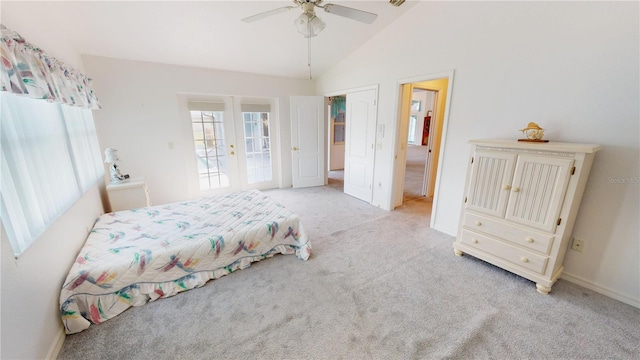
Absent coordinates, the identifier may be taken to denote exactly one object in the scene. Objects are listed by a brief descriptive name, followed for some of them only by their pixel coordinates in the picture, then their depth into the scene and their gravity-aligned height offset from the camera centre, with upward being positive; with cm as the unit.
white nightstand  296 -89
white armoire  188 -67
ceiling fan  189 +87
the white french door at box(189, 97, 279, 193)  423 -39
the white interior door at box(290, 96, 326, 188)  477 -35
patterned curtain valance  138 +32
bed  174 -106
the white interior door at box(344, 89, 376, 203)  392 -34
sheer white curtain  138 -31
